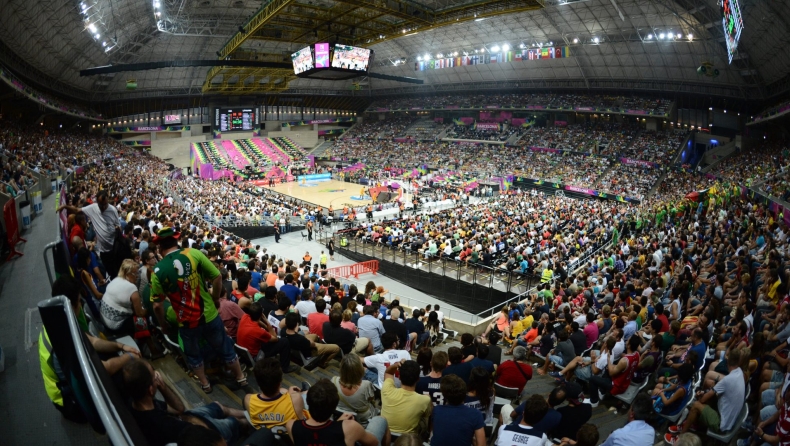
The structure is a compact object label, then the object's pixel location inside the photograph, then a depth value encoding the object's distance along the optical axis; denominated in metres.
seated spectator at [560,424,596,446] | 3.53
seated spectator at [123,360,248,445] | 2.81
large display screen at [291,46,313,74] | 27.89
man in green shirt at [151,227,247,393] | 4.27
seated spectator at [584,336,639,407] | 5.96
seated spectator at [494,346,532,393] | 5.57
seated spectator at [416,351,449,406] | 4.55
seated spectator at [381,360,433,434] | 3.89
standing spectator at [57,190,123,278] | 6.11
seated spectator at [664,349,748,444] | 4.86
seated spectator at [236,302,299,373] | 5.18
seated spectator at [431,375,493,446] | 3.58
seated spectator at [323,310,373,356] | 6.09
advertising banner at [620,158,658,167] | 38.29
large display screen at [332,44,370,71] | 27.21
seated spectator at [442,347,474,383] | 4.86
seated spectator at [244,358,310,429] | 3.52
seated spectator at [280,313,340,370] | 5.51
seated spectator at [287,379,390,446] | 3.11
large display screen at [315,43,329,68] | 26.78
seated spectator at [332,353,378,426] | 4.14
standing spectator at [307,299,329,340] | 6.64
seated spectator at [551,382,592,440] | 4.36
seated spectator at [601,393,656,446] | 4.05
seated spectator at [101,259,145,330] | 4.66
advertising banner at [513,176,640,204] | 35.41
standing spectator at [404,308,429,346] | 7.81
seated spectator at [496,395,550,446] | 3.66
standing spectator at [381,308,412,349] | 6.95
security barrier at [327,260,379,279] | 19.61
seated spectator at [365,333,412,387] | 5.17
